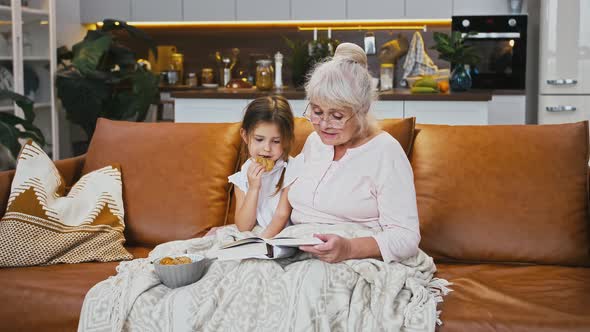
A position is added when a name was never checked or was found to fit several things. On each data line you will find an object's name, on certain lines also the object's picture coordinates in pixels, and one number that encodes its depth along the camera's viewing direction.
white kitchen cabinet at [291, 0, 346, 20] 6.14
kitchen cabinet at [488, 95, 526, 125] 5.70
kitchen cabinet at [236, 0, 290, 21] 6.22
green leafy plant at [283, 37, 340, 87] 5.05
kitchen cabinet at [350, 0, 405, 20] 6.03
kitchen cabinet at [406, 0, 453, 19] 5.96
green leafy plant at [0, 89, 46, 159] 4.26
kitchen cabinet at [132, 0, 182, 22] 6.43
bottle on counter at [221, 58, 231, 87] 6.61
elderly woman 2.11
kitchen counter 4.26
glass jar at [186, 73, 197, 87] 6.70
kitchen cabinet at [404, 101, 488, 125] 4.30
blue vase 4.89
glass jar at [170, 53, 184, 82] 6.75
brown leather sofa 2.12
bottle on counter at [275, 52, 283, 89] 5.33
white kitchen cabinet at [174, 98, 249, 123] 4.61
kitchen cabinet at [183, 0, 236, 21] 6.32
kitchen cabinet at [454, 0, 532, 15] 5.88
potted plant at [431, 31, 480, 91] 4.90
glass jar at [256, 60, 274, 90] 5.13
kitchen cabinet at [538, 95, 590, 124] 5.34
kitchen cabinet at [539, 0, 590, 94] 5.25
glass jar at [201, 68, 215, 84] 6.72
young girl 2.46
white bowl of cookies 2.08
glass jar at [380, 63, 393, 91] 5.72
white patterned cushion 2.49
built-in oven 5.71
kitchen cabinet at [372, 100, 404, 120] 4.40
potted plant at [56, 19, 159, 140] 5.47
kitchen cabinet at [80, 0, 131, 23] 6.51
